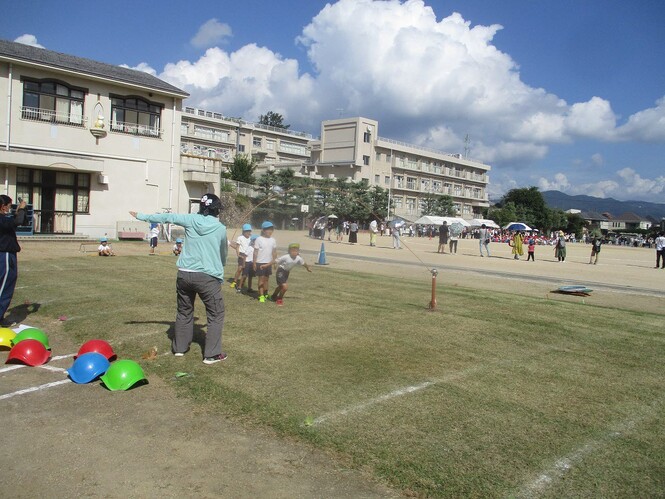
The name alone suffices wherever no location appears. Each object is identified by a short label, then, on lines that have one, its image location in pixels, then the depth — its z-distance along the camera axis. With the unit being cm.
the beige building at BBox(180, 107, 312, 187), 6900
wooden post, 1084
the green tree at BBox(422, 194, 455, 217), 8262
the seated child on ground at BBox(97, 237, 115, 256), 2027
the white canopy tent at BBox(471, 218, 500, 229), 6962
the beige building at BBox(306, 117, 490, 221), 7419
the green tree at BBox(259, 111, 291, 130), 10577
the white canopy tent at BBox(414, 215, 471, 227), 5541
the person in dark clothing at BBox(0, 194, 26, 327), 798
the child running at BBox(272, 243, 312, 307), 1098
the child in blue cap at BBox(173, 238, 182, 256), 2189
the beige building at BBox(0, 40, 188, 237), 2684
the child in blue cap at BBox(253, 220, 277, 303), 1111
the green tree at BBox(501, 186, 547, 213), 9819
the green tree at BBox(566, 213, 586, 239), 10714
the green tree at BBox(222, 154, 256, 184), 5469
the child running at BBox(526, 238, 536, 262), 2883
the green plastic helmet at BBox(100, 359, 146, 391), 565
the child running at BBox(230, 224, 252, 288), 1255
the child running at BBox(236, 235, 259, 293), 1199
